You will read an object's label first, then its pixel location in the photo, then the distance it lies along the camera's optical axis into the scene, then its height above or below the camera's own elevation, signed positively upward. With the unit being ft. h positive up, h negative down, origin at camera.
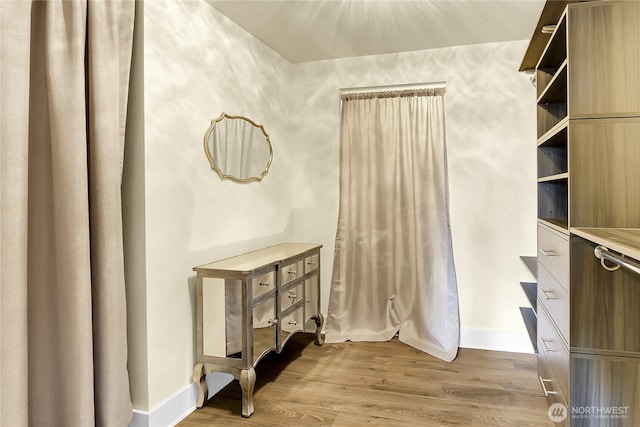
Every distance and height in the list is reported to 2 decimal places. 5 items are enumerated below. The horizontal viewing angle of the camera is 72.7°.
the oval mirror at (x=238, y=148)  9.21 +1.51
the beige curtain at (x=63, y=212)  5.29 +0.06
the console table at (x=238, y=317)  8.04 -2.00
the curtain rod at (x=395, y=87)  11.95 +3.48
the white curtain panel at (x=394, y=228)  11.71 -0.49
